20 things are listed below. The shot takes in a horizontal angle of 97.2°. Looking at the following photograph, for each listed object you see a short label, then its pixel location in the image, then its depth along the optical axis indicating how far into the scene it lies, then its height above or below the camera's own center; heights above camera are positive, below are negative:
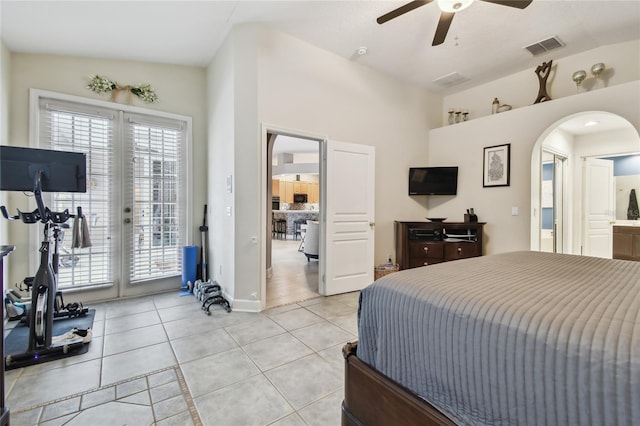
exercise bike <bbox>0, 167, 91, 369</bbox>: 2.15 -0.77
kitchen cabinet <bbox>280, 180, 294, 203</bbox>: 12.25 +0.85
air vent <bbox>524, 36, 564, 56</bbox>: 3.57 +2.19
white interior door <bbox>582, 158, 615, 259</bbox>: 5.25 +0.11
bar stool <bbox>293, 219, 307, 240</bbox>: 10.03 -0.60
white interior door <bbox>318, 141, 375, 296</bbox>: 3.79 -0.09
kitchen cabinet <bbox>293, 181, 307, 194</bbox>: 12.57 +1.09
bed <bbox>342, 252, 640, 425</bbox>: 0.77 -0.45
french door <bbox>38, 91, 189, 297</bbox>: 3.30 +0.21
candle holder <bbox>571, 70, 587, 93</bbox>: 3.67 +1.78
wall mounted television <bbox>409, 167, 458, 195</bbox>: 4.82 +0.53
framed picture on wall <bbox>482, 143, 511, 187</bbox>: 4.23 +0.72
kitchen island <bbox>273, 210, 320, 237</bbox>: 10.29 -0.14
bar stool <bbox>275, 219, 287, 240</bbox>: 10.64 -0.63
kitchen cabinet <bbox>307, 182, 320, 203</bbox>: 12.85 +0.94
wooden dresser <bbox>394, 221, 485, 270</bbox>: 4.27 -0.45
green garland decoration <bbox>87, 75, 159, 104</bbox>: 3.42 +1.55
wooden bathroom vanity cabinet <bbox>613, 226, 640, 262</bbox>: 4.59 -0.50
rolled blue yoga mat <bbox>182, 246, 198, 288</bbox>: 3.91 -0.74
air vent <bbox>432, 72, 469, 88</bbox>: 4.55 +2.20
